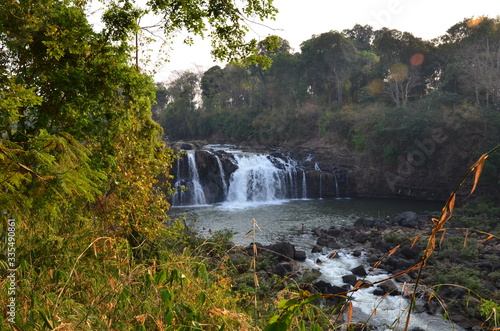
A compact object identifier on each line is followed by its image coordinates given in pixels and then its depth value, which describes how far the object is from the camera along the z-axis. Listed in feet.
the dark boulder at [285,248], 40.19
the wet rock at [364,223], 56.49
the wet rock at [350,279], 34.17
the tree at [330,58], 120.16
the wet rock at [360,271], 36.86
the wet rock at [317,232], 52.19
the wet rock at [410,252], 41.32
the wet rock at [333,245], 46.55
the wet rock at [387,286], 31.12
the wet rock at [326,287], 31.01
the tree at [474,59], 85.76
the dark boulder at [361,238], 49.24
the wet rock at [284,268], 34.91
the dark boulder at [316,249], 44.57
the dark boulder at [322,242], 47.26
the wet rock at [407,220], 55.93
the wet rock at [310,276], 32.32
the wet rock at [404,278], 33.83
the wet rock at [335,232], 52.06
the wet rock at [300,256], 41.24
